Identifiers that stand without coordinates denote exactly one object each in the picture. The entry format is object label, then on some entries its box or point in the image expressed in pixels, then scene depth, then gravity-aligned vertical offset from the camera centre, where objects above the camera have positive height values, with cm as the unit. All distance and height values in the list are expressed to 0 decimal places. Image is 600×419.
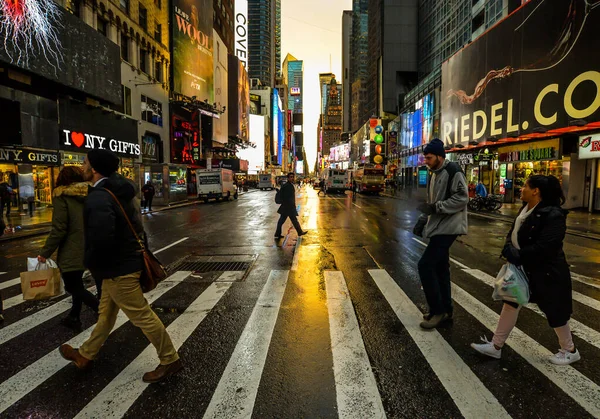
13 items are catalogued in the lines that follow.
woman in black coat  328 -67
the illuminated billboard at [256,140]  11362 +1209
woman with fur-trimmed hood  431 -59
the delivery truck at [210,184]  3253 -48
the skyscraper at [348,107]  18612 +3760
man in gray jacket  427 -50
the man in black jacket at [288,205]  1131 -83
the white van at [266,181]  6931 -45
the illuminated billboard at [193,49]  4025 +1547
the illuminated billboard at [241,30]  8012 +3261
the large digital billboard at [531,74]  1905 +666
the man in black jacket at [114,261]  299 -70
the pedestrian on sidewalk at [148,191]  2227 -76
